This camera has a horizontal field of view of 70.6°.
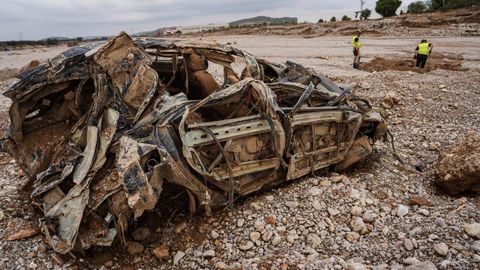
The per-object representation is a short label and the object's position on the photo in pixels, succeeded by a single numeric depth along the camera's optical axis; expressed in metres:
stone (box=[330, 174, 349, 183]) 4.46
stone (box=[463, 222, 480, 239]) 3.25
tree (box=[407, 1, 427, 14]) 39.70
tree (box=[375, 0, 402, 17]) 39.44
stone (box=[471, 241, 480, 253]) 3.08
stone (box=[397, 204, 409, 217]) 3.83
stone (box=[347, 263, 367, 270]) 3.05
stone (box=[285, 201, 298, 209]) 3.99
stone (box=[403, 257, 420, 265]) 3.04
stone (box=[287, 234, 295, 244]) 3.55
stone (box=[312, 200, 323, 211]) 3.98
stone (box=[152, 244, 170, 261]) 3.41
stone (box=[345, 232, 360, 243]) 3.52
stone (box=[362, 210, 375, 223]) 3.76
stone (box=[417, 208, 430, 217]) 3.76
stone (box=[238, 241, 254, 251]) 3.49
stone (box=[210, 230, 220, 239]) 3.65
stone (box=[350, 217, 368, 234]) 3.62
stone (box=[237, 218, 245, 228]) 3.76
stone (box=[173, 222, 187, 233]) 3.74
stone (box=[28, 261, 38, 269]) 3.30
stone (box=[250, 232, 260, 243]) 3.59
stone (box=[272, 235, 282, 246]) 3.53
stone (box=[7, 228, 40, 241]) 3.65
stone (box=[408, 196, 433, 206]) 4.04
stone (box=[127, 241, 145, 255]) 3.49
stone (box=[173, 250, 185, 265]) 3.38
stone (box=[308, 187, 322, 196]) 4.17
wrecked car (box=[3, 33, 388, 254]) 3.24
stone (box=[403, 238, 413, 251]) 3.28
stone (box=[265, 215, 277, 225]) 3.78
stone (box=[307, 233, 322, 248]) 3.50
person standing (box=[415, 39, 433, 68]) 12.09
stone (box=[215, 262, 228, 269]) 3.27
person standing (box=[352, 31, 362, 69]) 13.26
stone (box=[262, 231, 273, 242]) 3.58
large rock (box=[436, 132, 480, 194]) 4.15
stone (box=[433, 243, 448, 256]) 3.11
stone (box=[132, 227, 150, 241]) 3.64
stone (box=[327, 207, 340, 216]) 3.91
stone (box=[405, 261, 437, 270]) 2.88
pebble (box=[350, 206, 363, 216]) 3.88
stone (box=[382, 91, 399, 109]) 8.09
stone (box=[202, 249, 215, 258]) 3.42
